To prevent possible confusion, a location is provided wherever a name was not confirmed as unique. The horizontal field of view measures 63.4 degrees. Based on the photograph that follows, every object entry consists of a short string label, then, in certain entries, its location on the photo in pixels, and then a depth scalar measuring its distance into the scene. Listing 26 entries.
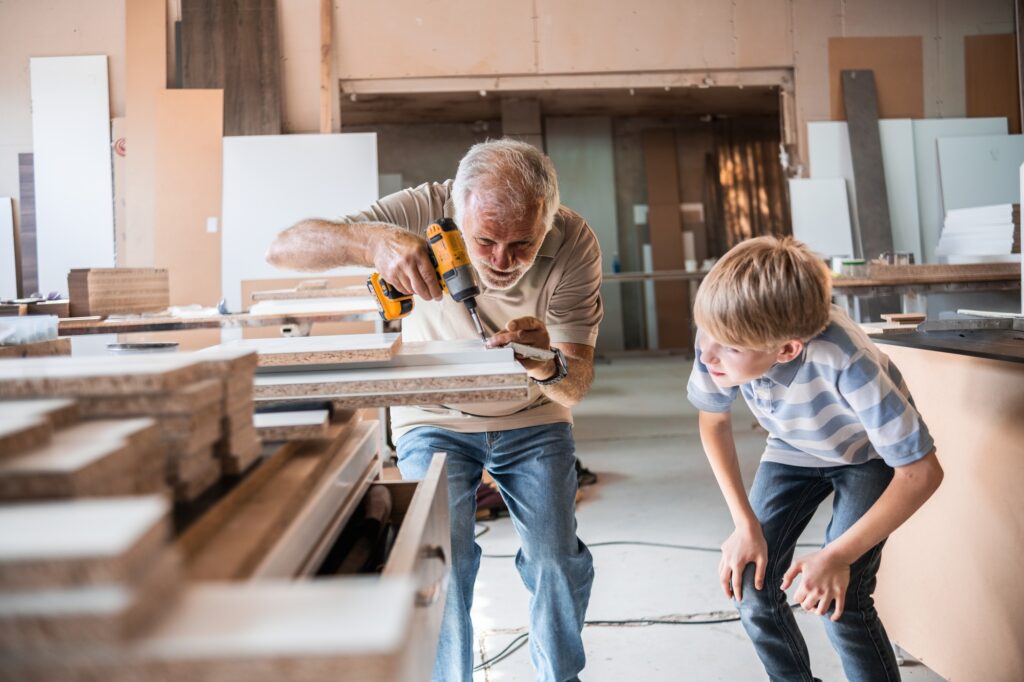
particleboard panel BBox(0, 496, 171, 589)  0.46
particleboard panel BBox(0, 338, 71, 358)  1.47
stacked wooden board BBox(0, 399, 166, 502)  0.55
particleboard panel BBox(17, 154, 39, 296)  6.32
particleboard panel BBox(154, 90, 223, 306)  6.04
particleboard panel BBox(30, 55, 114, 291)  6.21
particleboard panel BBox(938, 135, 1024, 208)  6.60
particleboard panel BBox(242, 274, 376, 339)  5.24
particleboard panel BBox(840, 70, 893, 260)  6.53
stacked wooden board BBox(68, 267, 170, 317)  4.07
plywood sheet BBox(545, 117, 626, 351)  9.91
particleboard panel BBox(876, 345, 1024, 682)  1.69
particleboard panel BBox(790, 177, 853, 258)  6.50
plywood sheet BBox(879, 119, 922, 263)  6.64
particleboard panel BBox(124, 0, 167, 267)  6.15
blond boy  1.49
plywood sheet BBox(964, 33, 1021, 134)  6.85
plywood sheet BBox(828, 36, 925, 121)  6.71
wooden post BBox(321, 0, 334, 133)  6.33
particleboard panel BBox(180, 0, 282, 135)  6.21
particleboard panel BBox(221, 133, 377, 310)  6.05
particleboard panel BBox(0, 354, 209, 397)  0.69
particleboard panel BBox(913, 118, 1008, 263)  6.68
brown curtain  9.67
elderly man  1.82
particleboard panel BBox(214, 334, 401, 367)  1.36
